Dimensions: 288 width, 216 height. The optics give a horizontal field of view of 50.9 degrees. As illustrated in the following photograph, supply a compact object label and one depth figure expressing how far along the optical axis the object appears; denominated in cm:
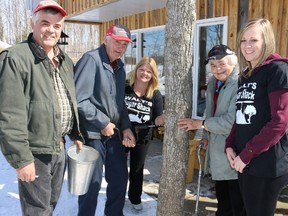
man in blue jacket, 266
